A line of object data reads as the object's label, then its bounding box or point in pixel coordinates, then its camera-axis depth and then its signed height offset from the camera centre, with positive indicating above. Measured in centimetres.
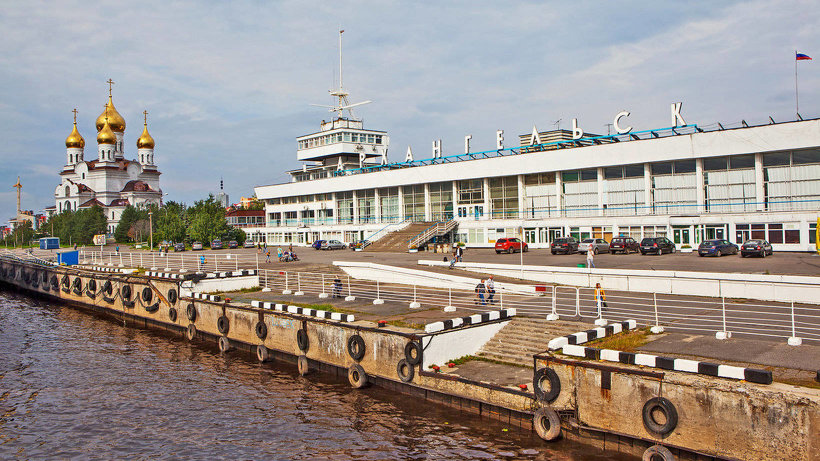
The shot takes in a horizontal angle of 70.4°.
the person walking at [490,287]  2703 -249
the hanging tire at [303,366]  2403 -524
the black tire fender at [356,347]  2184 -415
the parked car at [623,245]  4769 -128
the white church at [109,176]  13938 +1707
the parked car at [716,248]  4303 -157
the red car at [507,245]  5312 -112
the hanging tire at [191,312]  3322 -396
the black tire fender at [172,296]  3555 -323
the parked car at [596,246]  4781 -126
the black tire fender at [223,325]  3000 -430
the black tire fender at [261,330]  2722 -419
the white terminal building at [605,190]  4806 +437
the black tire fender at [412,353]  1961 -398
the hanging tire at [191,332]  3288 -507
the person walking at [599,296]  2141 -248
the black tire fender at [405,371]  1983 -464
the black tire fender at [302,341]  2480 -434
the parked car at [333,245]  7438 -85
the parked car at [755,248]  4166 -162
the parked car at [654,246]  4609 -137
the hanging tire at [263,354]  2675 -523
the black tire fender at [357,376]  2142 -514
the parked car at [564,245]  4931 -121
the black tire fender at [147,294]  3817 -330
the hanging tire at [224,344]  2933 -518
